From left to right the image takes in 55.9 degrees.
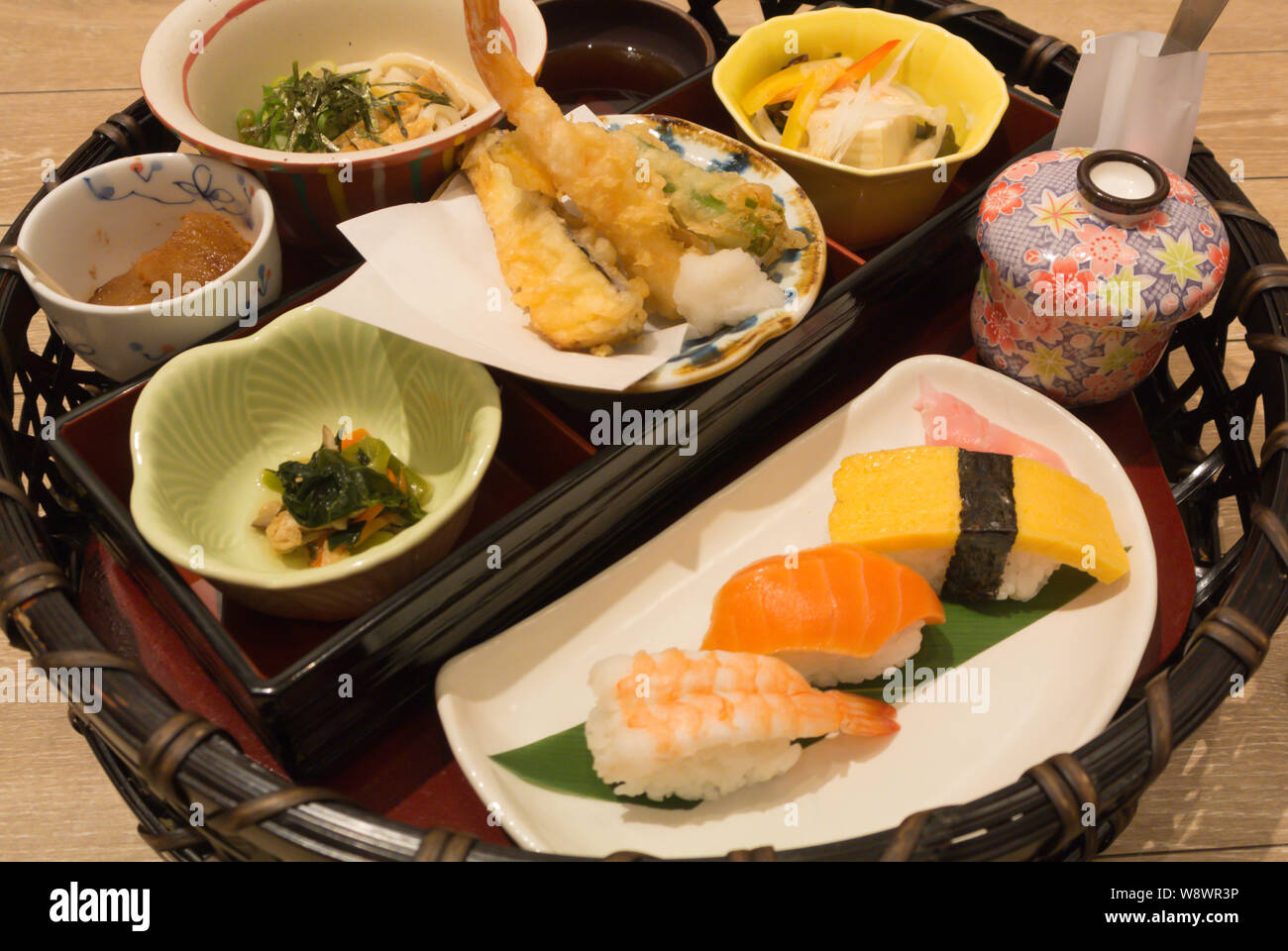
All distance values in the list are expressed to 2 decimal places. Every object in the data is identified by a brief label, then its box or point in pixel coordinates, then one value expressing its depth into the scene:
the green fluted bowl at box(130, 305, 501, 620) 0.30
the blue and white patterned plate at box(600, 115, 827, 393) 0.34
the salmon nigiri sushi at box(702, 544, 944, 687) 0.32
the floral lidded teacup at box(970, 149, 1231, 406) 0.35
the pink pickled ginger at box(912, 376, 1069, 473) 0.37
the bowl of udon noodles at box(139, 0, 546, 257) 0.37
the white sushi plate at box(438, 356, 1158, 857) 0.31
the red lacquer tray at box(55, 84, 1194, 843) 0.31
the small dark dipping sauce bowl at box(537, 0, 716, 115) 0.48
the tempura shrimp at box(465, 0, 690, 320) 0.35
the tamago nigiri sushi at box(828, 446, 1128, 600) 0.33
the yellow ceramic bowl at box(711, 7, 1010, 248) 0.40
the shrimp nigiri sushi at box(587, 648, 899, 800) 0.29
